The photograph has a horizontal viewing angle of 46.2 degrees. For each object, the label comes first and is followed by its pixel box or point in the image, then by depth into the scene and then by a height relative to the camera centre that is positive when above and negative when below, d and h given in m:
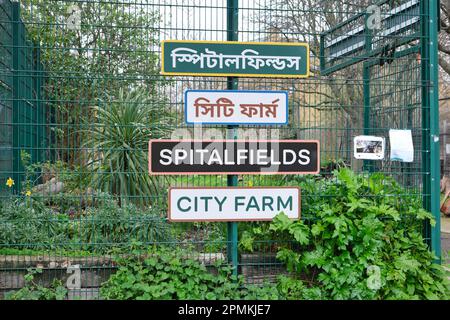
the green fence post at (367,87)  5.80 +0.79
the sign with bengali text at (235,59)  5.09 +0.97
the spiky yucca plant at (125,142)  5.37 +0.17
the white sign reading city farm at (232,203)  5.10 -0.45
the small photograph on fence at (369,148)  5.58 +0.10
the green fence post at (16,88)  5.69 +0.74
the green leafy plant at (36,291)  4.84 -1.25
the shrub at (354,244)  5.09 -0.88
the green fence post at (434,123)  5.63 +0.36
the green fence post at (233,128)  5.22 +0.29
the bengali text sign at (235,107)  5.14 +0.49
